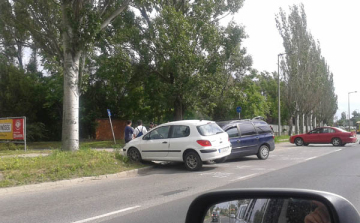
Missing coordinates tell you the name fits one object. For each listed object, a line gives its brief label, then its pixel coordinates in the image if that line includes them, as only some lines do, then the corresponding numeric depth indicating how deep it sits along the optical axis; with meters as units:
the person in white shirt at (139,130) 15.12
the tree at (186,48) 20.34
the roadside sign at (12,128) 17.98
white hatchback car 12.00
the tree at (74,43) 13.30
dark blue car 15.01
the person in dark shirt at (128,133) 14.95
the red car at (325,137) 25.23
